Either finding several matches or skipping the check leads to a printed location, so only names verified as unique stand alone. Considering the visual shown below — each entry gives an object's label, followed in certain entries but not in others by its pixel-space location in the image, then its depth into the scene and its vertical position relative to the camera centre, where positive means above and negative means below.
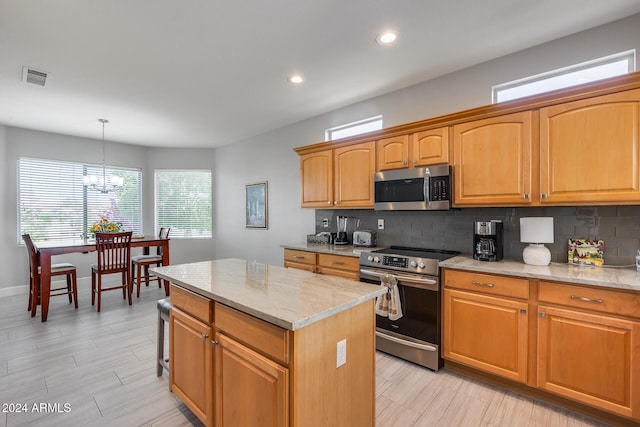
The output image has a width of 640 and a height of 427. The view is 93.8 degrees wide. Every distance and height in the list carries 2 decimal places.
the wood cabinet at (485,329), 2.12 -0.89
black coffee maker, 2.49 -0.24
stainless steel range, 2.48 -0.80
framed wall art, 5.12 +0.11
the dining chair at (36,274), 3.79 -0.81
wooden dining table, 3.59 -0.51
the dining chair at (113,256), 4.02 -0.62
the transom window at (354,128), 3.69 +1.11
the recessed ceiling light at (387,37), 2.30 +1.37
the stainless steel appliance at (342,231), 3.77 -0.25
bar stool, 2.22 -0.90
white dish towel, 2.65 -0.81
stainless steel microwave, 2.66 +0.22
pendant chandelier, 4.25 +0.43
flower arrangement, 4.30 -0.23
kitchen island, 1.21 -0.64
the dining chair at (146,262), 4.56 -0.79
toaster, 3.50 -0.32
